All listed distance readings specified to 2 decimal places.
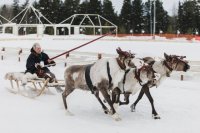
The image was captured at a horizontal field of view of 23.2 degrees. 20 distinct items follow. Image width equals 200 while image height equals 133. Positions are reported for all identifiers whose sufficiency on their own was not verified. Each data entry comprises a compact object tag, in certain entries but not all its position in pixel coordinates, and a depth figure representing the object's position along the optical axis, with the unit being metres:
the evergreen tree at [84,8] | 98.12
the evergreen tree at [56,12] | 96.46
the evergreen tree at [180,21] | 86.54
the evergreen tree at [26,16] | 112.41
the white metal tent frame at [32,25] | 74.43
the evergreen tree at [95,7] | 96.69
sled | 12.83
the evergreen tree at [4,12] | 140.62
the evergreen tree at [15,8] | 115.00
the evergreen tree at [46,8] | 97.00
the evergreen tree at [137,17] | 92.62
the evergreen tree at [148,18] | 92.97
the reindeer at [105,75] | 9.81
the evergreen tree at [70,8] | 97.75
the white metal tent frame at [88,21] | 95.44
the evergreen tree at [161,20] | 92.44
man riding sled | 13.37
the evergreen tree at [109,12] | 97.38
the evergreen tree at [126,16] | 93.50
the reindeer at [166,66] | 10.36
